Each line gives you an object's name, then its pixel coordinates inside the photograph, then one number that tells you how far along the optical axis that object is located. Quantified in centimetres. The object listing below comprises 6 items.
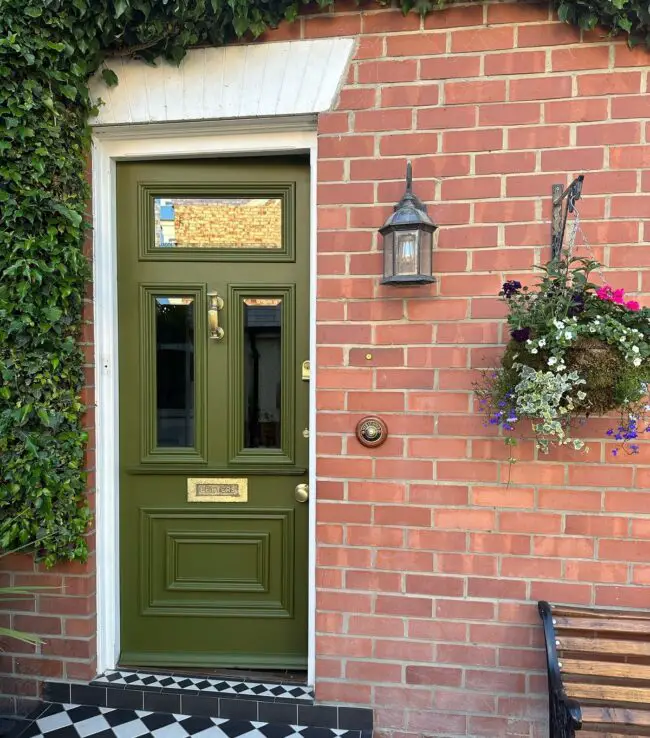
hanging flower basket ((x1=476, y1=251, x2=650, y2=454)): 165
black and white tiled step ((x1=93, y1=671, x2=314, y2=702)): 218
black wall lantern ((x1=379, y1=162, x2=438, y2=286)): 184
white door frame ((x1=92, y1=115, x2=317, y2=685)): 214
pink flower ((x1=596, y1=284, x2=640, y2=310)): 168
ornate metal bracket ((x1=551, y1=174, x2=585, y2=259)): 181
